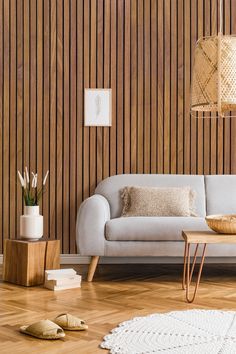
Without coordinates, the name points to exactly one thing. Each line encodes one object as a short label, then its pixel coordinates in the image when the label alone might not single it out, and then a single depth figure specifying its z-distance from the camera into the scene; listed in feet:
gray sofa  14.26
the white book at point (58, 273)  13.39
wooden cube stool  13.73
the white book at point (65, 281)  13.19
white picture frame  17.53
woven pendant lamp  11.45
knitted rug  8.34
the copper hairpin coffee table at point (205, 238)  11.99
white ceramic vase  14.28
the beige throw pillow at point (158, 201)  15.49
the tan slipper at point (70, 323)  9.50
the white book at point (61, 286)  13.16
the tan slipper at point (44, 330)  9.02
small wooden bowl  12.36
